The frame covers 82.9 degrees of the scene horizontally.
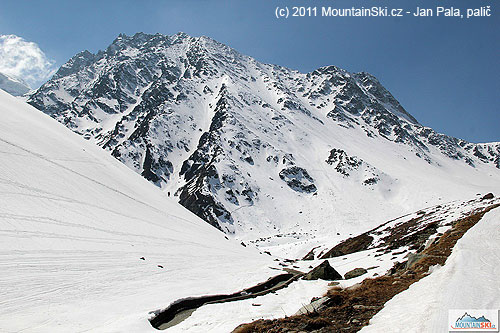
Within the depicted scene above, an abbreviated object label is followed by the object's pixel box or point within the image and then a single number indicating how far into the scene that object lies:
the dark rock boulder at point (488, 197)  48.94
